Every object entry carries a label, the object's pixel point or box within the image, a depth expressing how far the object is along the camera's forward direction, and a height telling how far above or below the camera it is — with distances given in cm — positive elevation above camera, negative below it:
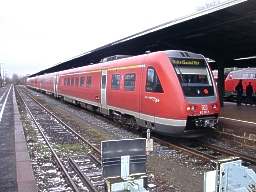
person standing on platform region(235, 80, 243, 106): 2514 -80
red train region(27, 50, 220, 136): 1141 -40
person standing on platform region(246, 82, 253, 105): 2638 -84
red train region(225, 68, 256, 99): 3140 +13
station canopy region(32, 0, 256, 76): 1212 +189
